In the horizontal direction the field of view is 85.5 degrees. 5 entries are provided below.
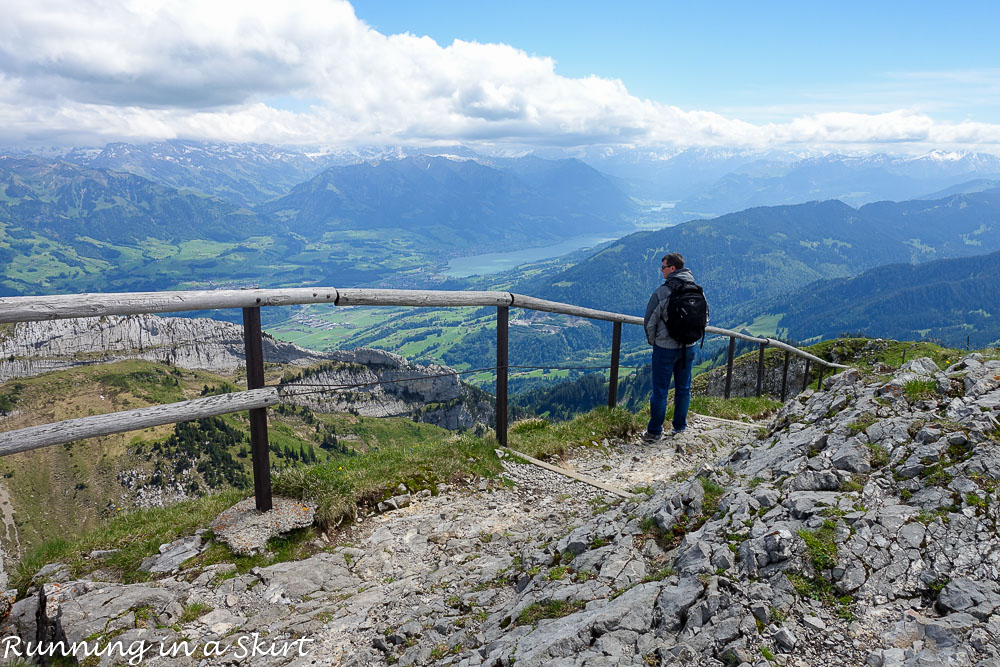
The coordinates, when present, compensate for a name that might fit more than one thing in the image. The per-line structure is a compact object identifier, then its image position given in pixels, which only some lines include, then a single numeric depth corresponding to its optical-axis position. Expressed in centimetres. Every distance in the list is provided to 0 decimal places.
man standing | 828
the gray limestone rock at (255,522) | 521
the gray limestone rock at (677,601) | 308
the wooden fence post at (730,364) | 1292
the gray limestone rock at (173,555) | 488
